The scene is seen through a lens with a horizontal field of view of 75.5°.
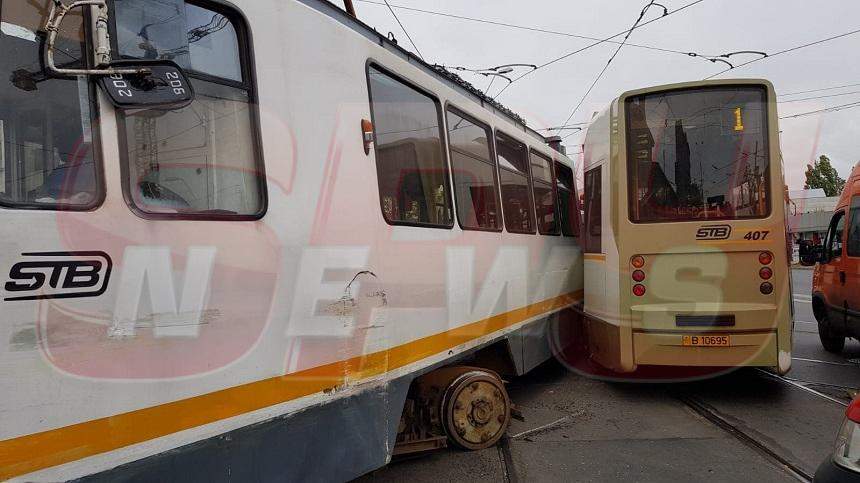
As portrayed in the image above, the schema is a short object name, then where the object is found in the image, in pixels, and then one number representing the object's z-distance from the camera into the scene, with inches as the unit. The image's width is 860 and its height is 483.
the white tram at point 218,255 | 72.6
